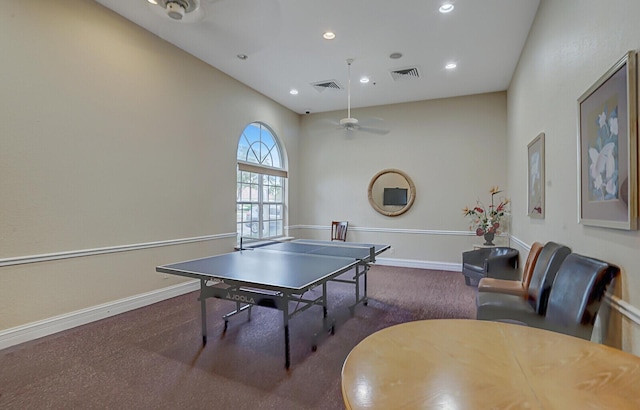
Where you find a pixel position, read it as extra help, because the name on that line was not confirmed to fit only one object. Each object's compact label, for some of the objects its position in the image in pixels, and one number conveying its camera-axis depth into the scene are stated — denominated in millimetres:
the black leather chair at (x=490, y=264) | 4094
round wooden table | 795
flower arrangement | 5158
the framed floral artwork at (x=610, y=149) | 1512
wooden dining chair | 6551
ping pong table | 2244
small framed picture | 3135
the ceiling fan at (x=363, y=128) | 5777
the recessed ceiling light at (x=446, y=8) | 3201
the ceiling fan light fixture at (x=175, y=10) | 2891
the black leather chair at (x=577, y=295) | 1670
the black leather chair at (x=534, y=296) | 2287
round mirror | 6211
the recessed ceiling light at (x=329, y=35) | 3742
